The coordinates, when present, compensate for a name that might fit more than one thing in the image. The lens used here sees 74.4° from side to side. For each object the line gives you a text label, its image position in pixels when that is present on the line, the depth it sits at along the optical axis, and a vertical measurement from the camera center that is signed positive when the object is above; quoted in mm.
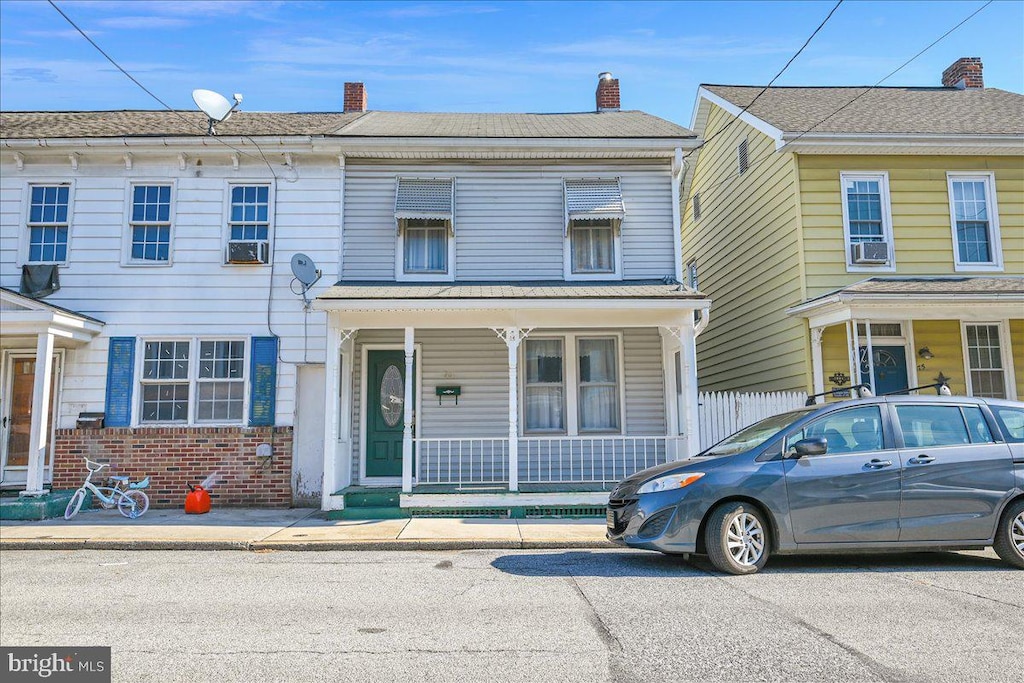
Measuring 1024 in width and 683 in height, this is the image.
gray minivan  6066 -627
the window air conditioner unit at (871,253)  11195 +2783
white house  10641 +2051
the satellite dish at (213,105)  11172 +5347
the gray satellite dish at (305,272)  10758 +2458
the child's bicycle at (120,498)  9711 -1041
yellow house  11219 +3150
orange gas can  9945 -1127
